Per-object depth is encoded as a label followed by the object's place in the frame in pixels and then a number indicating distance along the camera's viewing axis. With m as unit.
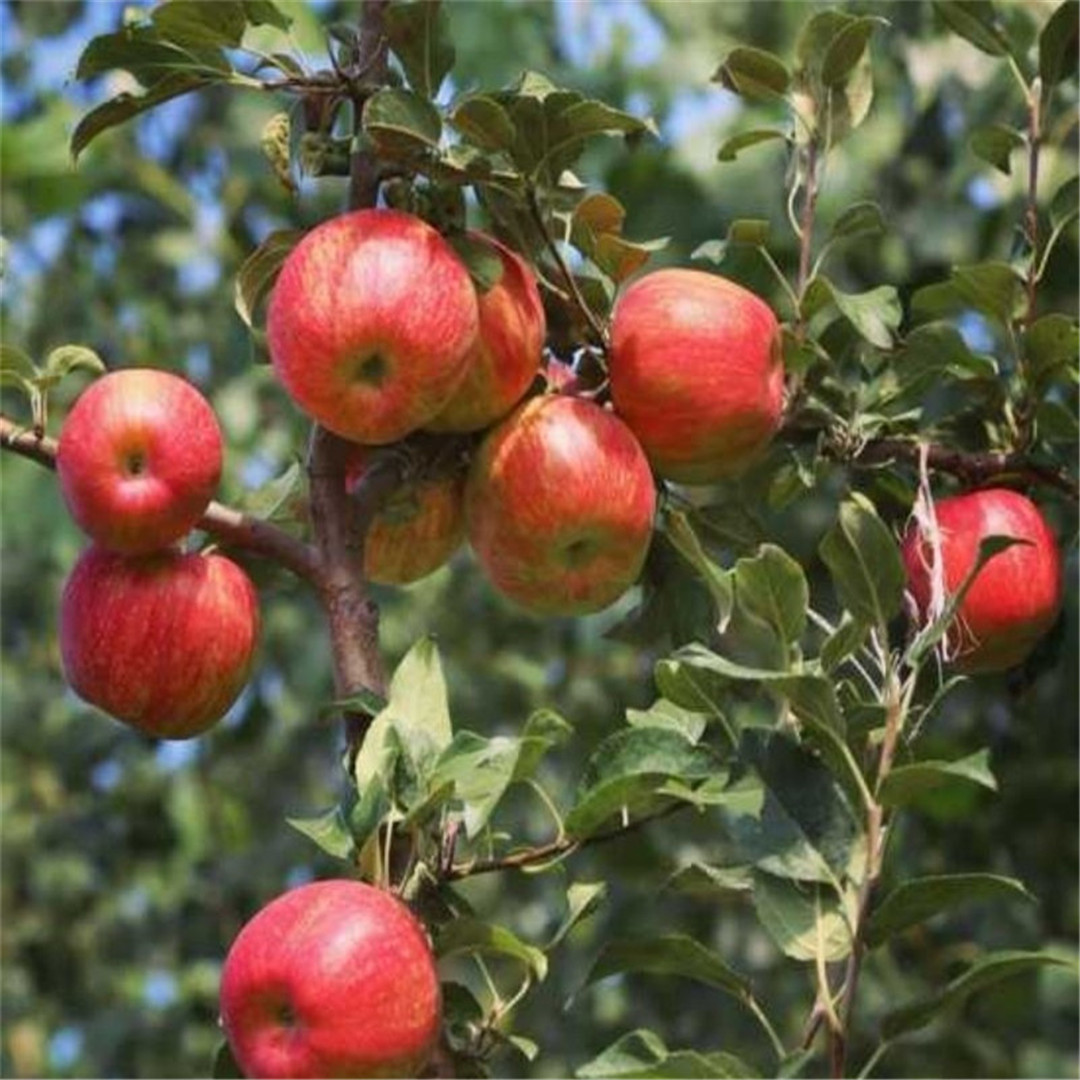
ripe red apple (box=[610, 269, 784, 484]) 1.78
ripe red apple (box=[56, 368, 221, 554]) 1.71
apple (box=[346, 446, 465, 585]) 1.77
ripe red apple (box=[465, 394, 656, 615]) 1.75
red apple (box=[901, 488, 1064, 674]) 1.85
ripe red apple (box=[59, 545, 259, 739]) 1.75
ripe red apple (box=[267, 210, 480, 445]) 1.69
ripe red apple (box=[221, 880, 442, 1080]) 1.61
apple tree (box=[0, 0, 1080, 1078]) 1.62
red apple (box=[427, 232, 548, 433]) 1.73
